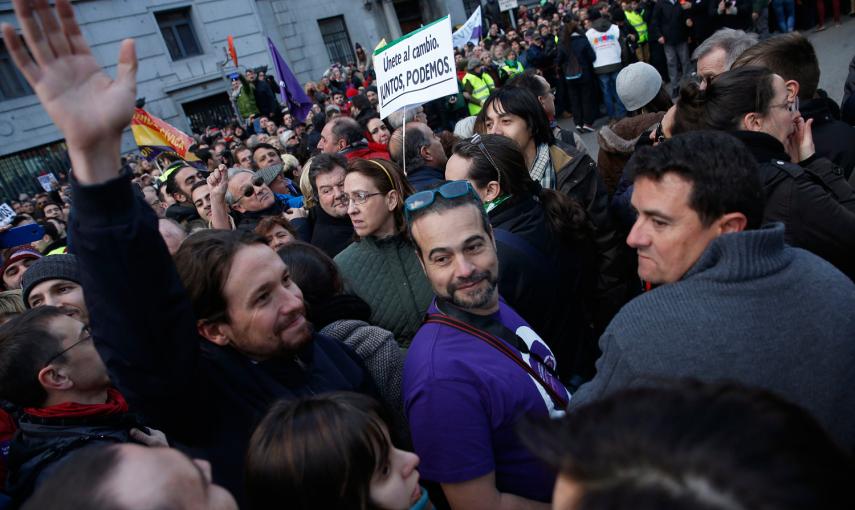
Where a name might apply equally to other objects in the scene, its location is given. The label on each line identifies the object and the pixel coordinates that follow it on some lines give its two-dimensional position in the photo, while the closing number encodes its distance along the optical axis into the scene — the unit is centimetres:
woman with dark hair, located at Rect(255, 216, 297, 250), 327
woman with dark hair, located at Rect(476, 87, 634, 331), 298
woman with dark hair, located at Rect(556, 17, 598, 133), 920
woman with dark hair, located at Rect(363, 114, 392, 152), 627
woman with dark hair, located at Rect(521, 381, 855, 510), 58
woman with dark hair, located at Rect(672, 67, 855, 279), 201
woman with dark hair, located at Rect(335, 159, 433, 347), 260
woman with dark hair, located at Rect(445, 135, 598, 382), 238
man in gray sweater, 119
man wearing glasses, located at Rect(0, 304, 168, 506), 185
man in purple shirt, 148
